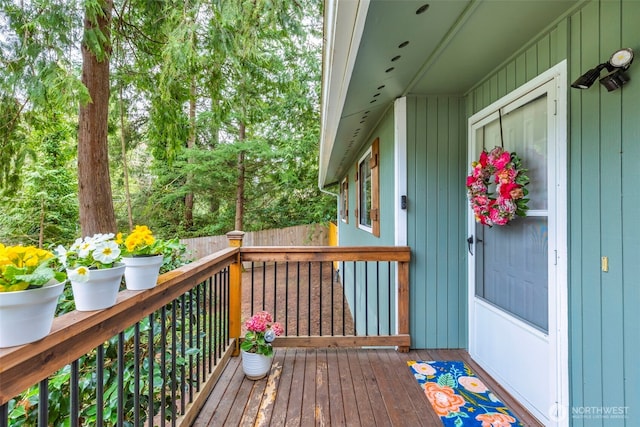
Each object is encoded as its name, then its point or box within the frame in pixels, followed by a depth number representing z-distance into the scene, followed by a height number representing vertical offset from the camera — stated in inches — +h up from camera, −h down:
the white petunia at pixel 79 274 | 35.0 -7.1
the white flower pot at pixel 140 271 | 47.0 -9.3
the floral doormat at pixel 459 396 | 67.4 -47.5
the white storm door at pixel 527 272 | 63.1 -15.3
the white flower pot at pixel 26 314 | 26.6 -9.4
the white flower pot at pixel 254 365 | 81.9 -42.8
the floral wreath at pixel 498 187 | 70.1 +6.2
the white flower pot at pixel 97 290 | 36.6 -9.6
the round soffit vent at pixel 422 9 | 52.5 +37.0
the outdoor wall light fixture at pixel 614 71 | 46.9 +23.7
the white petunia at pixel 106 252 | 37.5 -4.9
